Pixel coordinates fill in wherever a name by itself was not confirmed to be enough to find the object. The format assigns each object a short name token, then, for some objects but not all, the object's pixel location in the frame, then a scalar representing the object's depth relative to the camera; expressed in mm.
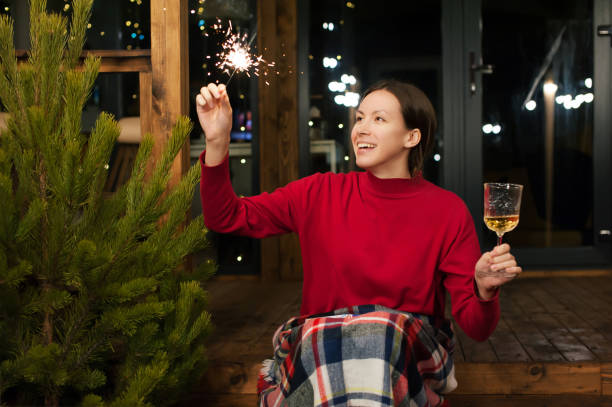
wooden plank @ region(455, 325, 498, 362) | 1936
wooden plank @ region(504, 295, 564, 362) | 1958
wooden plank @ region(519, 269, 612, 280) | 3669
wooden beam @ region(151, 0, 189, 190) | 1902
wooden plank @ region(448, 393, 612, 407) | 1871
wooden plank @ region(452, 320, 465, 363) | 1932
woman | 1243
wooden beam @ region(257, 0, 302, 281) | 3643
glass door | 3615
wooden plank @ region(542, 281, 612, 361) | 2041
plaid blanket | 1219
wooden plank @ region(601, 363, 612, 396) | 1869
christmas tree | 1368
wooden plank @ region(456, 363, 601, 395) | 1873
